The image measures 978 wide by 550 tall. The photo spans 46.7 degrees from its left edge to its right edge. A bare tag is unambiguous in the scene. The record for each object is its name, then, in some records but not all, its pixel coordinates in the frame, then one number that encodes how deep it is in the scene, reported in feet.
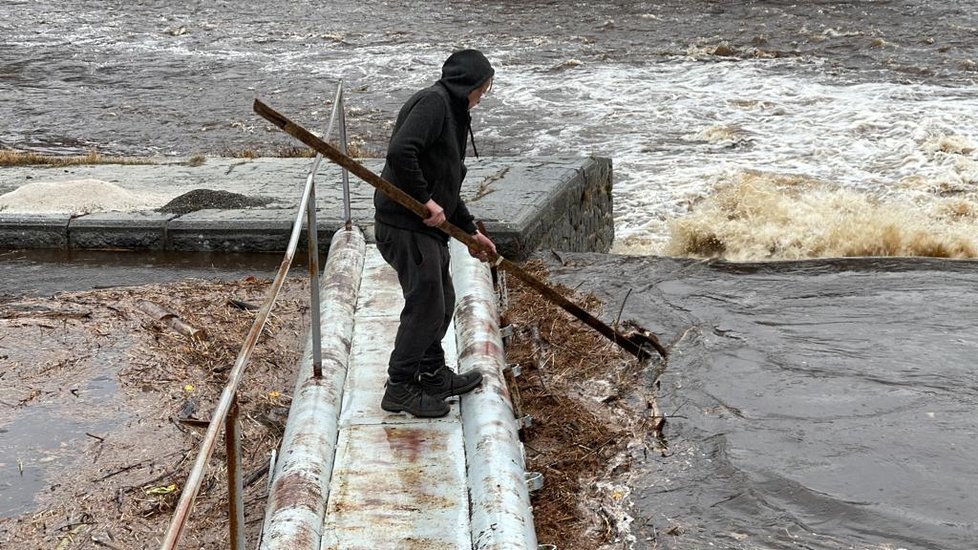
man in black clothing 15.88
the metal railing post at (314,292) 16.79
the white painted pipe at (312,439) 13.83
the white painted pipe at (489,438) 13.91
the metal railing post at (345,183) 23.17
